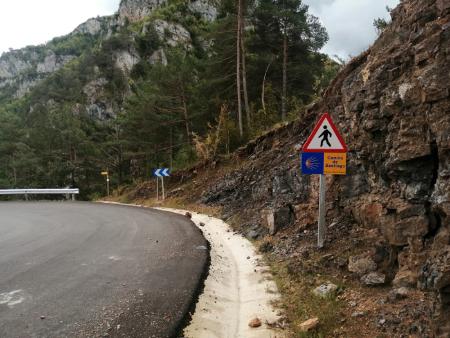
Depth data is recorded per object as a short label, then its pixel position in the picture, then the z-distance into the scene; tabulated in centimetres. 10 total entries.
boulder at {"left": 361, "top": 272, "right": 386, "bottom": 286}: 526
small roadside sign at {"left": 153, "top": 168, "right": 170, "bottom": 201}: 2352
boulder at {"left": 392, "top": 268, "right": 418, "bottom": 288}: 477
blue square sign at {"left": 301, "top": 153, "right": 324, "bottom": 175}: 701
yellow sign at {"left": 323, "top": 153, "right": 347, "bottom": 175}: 703
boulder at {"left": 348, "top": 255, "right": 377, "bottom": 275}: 566
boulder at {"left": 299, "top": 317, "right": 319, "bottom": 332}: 444
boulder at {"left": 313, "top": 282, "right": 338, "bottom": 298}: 537
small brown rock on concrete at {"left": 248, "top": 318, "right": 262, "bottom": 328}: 479
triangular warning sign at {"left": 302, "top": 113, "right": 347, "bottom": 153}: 696
